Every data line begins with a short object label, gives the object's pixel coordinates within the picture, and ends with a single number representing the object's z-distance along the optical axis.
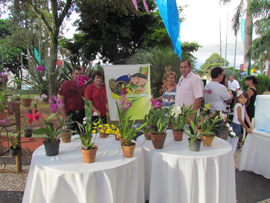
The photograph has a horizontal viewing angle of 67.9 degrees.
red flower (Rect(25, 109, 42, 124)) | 1.76
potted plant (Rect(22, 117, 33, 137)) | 3.47
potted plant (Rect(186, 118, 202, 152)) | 1.83
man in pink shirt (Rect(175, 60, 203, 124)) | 2.79
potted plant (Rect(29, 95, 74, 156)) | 1.71
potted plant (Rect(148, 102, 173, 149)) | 1.89
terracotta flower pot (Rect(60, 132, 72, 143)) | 2.06
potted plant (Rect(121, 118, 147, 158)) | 1.68
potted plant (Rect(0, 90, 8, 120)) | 2.71
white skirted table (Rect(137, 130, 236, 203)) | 1.71
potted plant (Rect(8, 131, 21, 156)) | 2.63
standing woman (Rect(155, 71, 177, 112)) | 3.21
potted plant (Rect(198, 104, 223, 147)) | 1.97
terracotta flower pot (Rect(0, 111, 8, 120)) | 2.69
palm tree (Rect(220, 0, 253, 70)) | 15.59
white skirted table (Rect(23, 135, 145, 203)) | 1.42
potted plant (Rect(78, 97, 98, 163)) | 1.57
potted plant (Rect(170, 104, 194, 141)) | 2.14
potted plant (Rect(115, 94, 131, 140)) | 1.96
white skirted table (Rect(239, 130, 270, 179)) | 2.86
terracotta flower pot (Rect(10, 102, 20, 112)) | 2.86
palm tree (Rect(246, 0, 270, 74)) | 15.25
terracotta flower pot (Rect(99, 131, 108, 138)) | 2.29
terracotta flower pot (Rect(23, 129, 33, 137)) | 3.47
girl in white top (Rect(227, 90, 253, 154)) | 3.14
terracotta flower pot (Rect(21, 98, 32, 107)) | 4.50
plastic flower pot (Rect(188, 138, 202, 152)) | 1.83
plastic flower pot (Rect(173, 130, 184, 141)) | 2.16
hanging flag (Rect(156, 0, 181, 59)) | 3.12
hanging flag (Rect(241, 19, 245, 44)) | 16.72
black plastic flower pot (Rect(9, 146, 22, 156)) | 2.65
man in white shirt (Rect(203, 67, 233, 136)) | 3.01
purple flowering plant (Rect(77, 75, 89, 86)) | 2.50
